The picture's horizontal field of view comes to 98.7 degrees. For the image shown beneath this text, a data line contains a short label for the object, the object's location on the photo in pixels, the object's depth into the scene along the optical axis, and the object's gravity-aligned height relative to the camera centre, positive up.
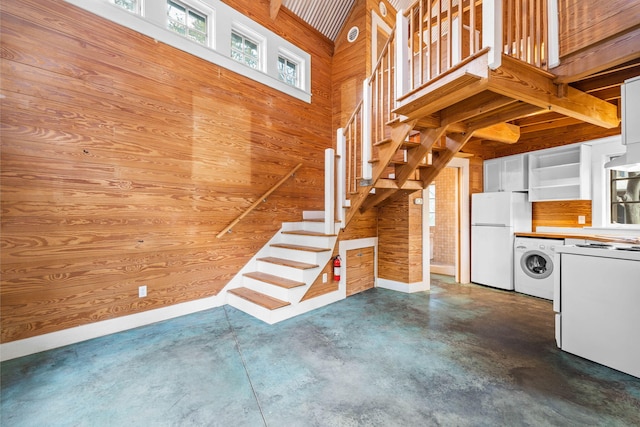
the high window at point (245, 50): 3.82 +2.36
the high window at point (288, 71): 4.40 +2.36
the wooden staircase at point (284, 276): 3.14 -0.80
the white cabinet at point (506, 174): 4.35 +0.68
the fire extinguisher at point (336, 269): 3.69 -0.74
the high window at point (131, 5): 2.91 +2.25
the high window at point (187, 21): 3.27 +2.37
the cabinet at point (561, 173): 3.78 +0.61
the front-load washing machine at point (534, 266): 3.82 -0.74
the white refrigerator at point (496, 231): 4.24 -0.27
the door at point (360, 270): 4.07 -0.86
